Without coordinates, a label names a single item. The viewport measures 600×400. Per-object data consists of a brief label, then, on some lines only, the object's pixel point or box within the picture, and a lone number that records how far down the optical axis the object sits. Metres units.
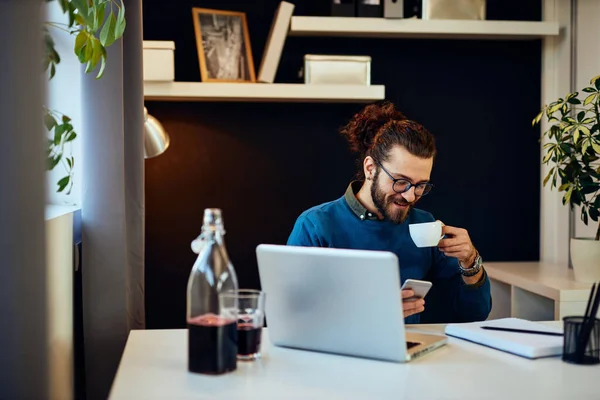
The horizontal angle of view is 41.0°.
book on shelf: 3.59
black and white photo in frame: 3.63
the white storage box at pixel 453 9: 3.72
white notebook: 1.70
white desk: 1.42
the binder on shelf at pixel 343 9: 3.71
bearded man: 2.51
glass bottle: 1.50
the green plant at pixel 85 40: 1.71
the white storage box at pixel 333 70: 3.64
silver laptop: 1.59
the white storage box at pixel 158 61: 3.48
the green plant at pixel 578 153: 3.21
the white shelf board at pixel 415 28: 3.64
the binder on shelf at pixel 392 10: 3.68
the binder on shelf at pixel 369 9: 3.70
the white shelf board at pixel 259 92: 3.53
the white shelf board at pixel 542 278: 3.12
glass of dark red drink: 1.63
